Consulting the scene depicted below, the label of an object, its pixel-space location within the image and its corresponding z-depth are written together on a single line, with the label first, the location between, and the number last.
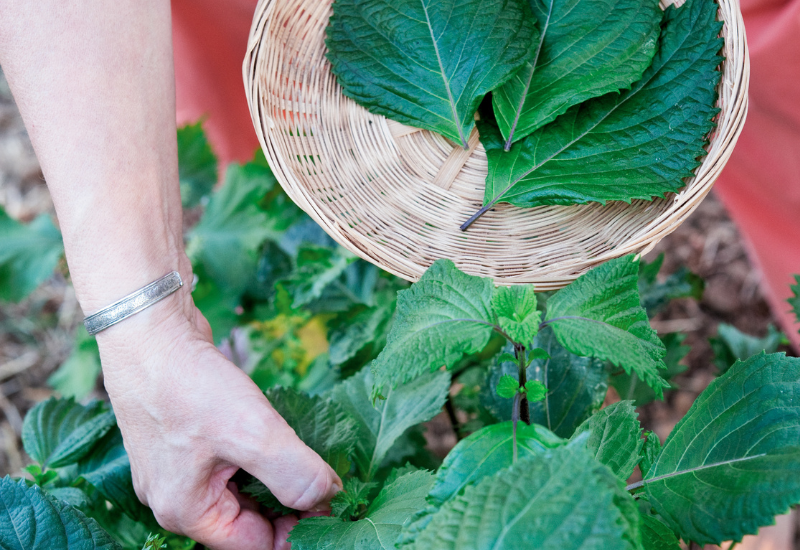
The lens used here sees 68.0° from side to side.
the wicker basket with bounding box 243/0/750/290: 0.67
